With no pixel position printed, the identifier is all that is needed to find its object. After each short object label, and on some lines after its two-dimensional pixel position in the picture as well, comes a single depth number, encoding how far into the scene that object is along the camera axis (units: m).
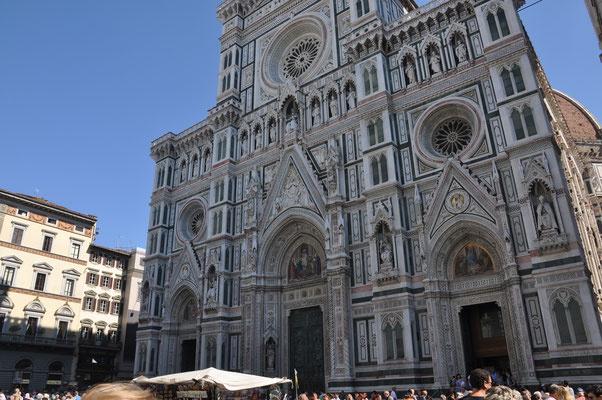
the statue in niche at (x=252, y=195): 27.00
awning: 13.44
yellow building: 32.69
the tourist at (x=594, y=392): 6.10
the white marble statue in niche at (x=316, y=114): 26.64
